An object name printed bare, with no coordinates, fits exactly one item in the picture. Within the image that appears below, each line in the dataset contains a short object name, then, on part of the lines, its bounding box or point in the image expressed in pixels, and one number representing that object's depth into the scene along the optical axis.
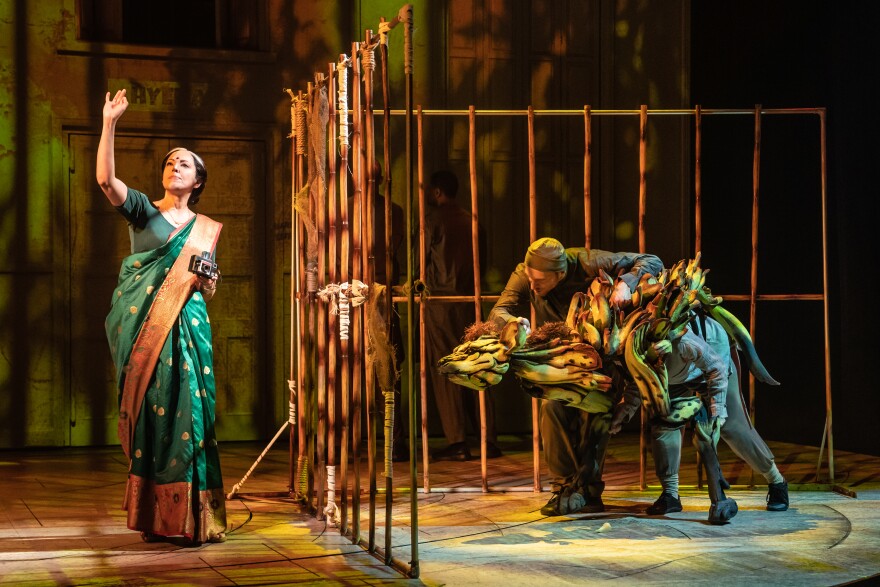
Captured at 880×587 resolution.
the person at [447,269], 7.18
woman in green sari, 4.51
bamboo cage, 4.09
